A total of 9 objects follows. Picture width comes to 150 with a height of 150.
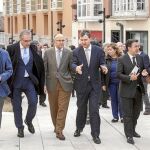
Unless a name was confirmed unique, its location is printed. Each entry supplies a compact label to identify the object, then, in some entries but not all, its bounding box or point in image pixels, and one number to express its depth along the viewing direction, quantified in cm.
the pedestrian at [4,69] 887
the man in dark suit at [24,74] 943
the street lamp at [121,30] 3214
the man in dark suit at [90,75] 923
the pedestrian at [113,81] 1158
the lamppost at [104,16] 3389
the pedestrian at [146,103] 1289
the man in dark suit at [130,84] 920
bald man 951
